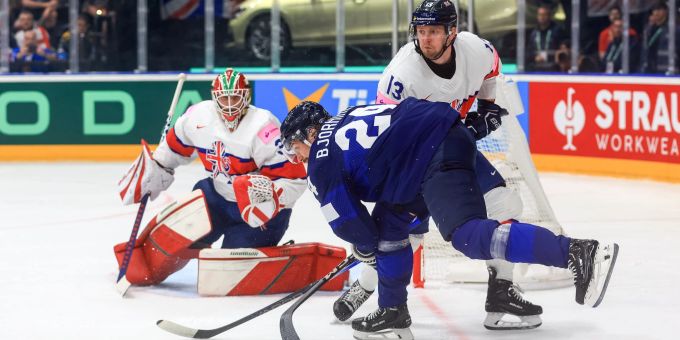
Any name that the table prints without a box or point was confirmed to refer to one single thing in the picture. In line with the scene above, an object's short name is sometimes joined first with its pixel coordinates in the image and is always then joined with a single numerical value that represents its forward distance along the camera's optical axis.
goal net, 9.30
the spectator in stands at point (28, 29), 19.61
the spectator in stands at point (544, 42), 18.06
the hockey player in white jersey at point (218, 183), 9.20
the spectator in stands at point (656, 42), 16.84
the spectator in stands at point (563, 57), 17.95
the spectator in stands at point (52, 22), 19.86
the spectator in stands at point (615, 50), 17.52
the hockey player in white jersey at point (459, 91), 8.03
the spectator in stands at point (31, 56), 19.36
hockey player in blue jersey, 6.81
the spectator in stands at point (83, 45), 19.66
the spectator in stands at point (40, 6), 19.84
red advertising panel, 15.79
